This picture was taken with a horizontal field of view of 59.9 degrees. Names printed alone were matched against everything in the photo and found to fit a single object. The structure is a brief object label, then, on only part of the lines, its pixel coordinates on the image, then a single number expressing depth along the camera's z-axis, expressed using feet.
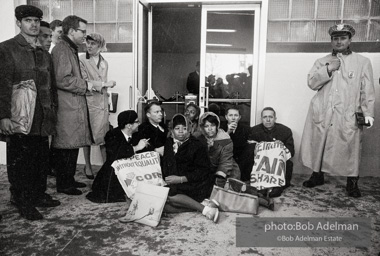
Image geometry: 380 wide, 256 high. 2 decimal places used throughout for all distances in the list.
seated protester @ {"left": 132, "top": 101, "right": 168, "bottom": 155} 10.53
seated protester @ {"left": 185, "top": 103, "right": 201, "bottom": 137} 12.41
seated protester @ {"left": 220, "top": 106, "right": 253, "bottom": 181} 11.79
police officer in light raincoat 10.59
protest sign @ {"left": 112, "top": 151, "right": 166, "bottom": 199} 9.20
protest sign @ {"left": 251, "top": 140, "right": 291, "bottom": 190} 10.46
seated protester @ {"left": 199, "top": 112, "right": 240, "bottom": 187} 10.71
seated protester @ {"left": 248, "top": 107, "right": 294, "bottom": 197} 12.07
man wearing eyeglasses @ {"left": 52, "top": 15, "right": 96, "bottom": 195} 9.75
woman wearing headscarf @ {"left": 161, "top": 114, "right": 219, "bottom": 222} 9.30
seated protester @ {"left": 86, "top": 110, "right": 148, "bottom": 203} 9.75
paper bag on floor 8.00
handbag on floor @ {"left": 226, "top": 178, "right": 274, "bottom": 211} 9.64
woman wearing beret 11.05
